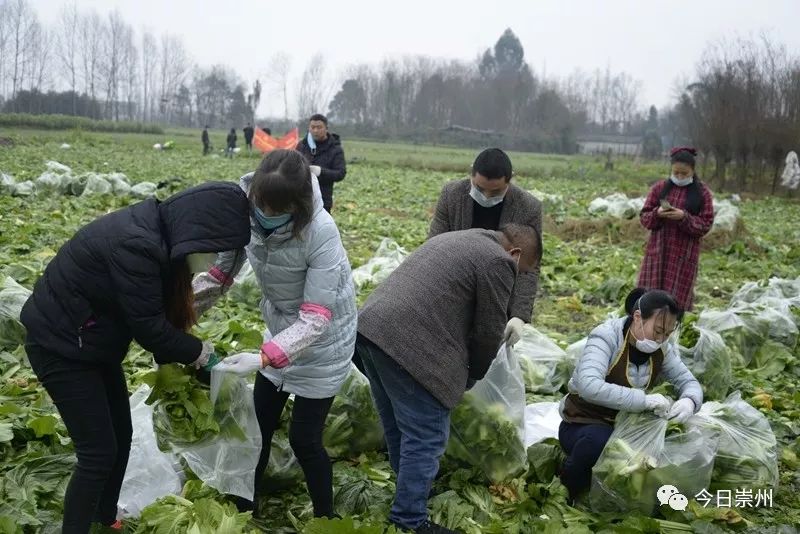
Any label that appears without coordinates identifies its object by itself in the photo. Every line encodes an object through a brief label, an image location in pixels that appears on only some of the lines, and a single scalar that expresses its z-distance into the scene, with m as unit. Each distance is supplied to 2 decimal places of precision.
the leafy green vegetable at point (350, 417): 3.42
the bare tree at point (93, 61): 66.31
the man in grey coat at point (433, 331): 2.66
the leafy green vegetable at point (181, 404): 2.71
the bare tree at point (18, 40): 55.34
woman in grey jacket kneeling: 3.16
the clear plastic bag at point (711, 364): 4.29
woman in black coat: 2.23
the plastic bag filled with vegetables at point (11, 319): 4.48
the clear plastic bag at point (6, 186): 11.00
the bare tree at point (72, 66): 65.87
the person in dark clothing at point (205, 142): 29.11
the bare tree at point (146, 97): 76.91
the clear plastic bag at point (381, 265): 6.51
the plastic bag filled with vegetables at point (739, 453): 3.27
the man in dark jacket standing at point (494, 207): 3.47
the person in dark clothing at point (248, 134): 30.20
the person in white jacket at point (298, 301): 2.40
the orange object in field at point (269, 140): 25.05
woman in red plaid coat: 5.33
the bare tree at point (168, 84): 76.44
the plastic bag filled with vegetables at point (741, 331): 5.16
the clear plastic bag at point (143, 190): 12.52
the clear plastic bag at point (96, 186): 12.01
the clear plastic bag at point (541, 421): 3.72
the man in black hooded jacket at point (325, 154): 7.40
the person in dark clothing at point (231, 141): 28.84
